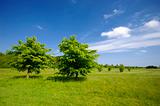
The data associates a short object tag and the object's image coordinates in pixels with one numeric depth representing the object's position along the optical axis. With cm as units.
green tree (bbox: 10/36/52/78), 1497
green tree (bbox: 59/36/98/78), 1323
